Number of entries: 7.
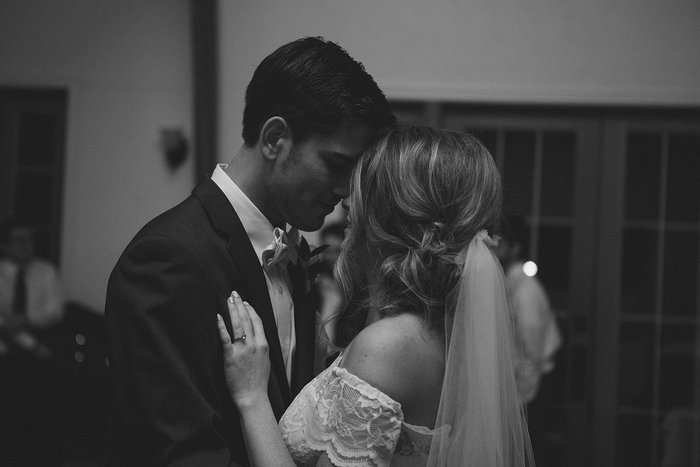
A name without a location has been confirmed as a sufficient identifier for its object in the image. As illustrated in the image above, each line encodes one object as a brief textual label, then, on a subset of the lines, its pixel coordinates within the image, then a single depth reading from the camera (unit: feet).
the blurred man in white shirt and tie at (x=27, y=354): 14.21
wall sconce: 17.13
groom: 4.87
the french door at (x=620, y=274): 15.89
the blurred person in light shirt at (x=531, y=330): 14.57
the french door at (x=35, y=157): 18.11
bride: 5.12
